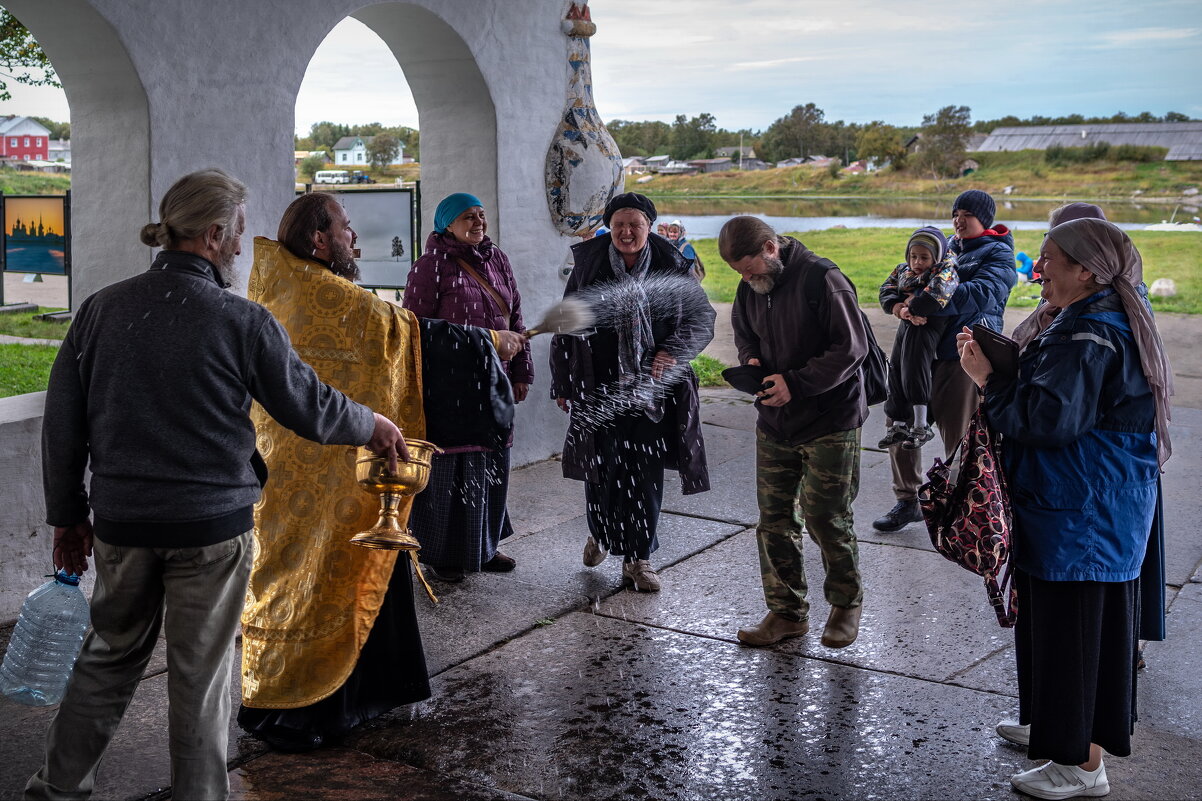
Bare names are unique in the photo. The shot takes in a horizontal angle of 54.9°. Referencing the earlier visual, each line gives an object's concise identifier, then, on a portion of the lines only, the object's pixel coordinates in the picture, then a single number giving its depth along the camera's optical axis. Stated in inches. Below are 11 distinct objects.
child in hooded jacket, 230.1
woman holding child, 229.0
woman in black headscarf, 195.5
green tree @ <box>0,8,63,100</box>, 397.7
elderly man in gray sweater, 105.3
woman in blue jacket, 120.0
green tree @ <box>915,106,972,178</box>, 967.6
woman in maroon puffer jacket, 199.2
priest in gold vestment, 139.4
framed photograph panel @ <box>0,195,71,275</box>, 383.9
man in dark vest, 165.8
